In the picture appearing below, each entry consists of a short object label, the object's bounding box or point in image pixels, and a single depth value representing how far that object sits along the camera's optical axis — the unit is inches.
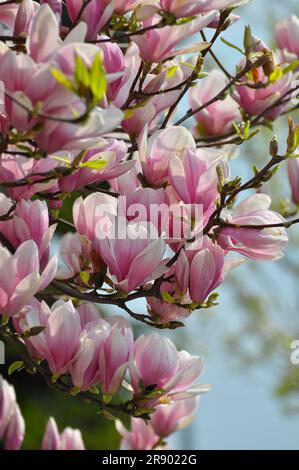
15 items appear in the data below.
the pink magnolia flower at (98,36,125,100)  78.8
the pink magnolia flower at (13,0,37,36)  78.4
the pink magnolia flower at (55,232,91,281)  83.0
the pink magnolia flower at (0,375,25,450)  87.1
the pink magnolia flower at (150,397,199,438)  94.7
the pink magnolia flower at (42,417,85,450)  93.3
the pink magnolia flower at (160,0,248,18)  76.3
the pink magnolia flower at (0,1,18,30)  80.8
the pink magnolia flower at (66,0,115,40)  77.7
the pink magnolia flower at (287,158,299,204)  88.1
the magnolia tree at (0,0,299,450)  77.9
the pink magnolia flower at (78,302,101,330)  83.6
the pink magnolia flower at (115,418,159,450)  96.9
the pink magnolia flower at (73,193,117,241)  80.6
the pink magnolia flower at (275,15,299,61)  94.8
